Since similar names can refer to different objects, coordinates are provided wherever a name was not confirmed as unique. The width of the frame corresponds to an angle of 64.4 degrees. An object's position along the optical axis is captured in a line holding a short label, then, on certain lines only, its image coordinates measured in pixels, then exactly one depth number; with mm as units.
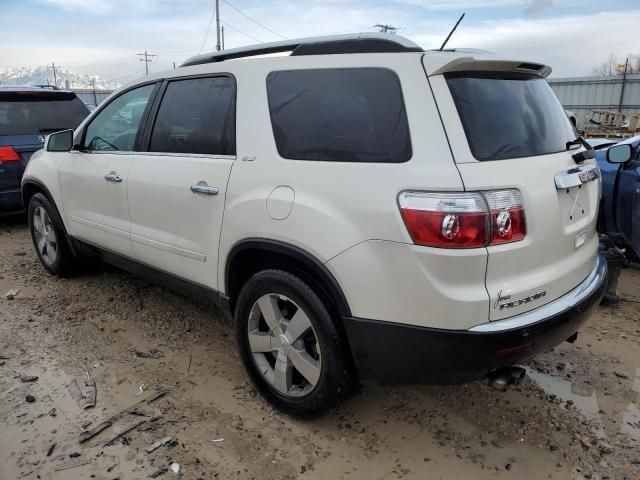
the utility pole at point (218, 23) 37656
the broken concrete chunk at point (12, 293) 4480
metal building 21422
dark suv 6289
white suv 2041
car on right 4016
